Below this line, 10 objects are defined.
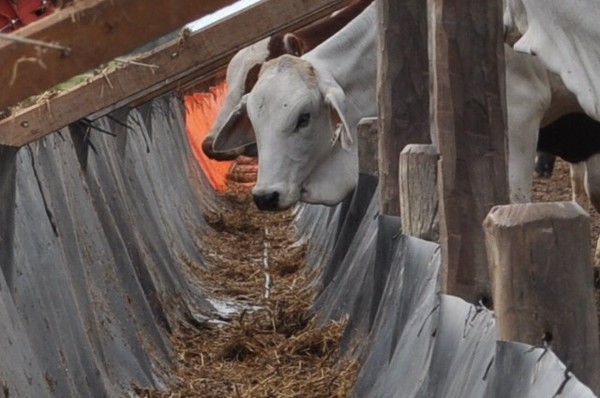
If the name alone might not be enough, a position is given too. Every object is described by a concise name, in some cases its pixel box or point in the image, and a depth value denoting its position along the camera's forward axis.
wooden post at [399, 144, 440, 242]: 9.46
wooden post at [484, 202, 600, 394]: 5.39
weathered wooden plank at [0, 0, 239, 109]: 4.52
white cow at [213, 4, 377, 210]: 15.42
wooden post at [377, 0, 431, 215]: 12.06
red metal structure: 16.62
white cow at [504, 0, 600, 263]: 7.57
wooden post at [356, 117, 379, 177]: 14.43
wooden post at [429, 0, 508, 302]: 8.00
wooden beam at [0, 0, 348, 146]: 9.91
